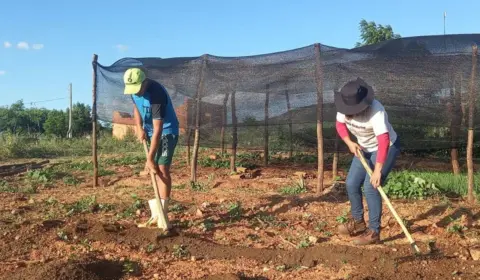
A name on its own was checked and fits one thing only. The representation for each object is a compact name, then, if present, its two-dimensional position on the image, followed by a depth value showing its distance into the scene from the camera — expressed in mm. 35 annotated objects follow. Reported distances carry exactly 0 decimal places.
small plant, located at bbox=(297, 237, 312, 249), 4266
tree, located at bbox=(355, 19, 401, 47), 14711
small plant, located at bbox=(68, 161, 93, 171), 10180
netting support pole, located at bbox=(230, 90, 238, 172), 7680
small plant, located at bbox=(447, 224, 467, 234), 4543
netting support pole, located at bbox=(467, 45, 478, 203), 5852
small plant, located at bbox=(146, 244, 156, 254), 4131
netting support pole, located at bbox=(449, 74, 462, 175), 6262
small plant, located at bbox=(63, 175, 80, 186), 8203
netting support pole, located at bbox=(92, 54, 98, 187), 7723
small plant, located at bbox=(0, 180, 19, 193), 7430
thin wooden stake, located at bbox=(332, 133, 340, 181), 7305
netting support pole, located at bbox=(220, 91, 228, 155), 7672
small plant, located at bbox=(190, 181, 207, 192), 7199
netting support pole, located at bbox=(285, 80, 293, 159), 7289
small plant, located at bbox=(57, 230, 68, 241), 4402
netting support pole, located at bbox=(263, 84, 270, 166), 7462
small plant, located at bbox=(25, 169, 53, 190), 8023
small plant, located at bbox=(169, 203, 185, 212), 5664
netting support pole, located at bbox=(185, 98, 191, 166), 7785
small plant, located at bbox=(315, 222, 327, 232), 4888
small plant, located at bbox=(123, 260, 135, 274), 3648
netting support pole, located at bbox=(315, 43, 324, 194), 6391
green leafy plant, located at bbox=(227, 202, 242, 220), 5387
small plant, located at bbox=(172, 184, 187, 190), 7336
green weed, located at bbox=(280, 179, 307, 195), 6691
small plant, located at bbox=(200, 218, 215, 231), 4863
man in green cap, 4449
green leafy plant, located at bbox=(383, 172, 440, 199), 6027
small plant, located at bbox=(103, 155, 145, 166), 10972
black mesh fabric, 6312
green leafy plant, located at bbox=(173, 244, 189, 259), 4043
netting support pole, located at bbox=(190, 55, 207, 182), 7613
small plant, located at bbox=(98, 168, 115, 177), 9242
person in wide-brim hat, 3906
